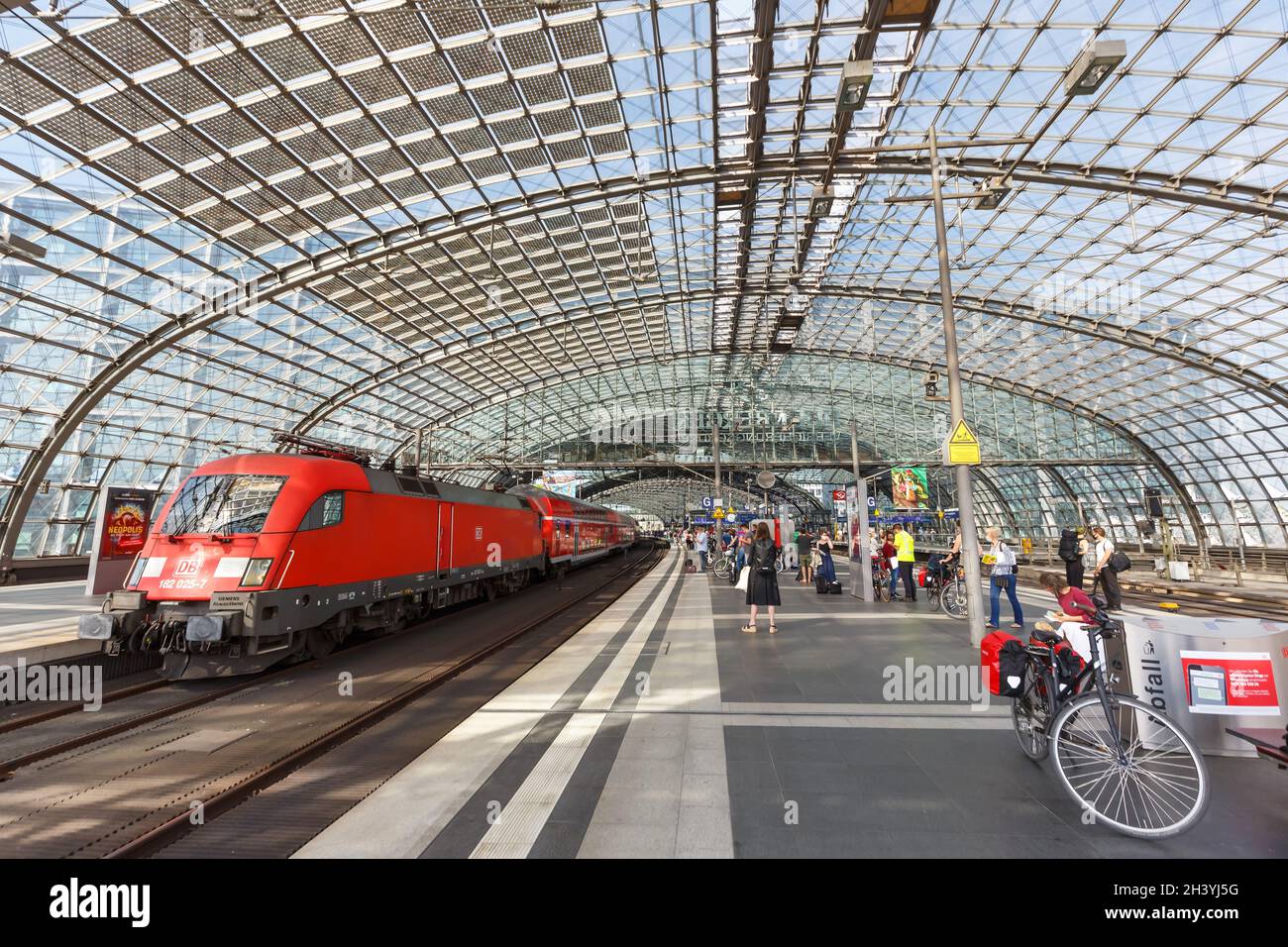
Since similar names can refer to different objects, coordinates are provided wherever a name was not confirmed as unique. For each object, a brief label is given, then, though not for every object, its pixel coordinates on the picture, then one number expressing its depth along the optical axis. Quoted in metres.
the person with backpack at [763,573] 9.15
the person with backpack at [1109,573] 9.43
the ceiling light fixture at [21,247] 14.06
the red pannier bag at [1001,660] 3.95
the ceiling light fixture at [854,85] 10.57
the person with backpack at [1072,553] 10.20
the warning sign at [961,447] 7.86
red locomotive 7.05
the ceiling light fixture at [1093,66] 10.28
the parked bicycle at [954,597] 10.86
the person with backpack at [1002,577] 9.30
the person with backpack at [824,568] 15.60
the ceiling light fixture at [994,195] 10.60
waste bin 3.99
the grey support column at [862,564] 12.99
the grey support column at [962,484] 7.57
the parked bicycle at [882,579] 13.71
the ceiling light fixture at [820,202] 13.18
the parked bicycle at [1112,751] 3.09
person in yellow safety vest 13.20
